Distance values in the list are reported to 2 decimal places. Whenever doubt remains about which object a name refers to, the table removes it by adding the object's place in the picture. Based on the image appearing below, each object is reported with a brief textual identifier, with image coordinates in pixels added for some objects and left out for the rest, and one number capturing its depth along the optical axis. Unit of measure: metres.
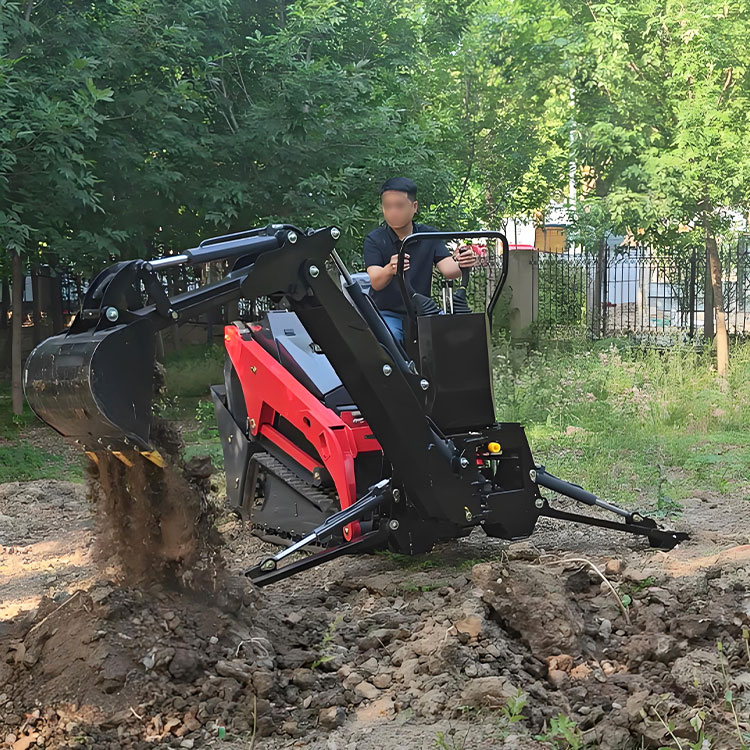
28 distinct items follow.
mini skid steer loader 3.74
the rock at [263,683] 3.71
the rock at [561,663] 3.84
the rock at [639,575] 4.73
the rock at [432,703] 3.55
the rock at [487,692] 3.51
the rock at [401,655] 4.00
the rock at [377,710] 3.60
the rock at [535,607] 3.98
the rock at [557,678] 3.73
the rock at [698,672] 3.46
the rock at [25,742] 3.40
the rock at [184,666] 3.76
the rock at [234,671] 3.78
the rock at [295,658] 4.04
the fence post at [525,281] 18.23
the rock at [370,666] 3.96
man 5.57
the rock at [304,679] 3.87
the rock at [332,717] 3.56
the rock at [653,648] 3.82
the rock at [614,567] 4.77
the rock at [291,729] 3.53
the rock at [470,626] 4.02
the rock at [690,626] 3.98
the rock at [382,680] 3.84
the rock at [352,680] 3.86
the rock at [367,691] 3.76
